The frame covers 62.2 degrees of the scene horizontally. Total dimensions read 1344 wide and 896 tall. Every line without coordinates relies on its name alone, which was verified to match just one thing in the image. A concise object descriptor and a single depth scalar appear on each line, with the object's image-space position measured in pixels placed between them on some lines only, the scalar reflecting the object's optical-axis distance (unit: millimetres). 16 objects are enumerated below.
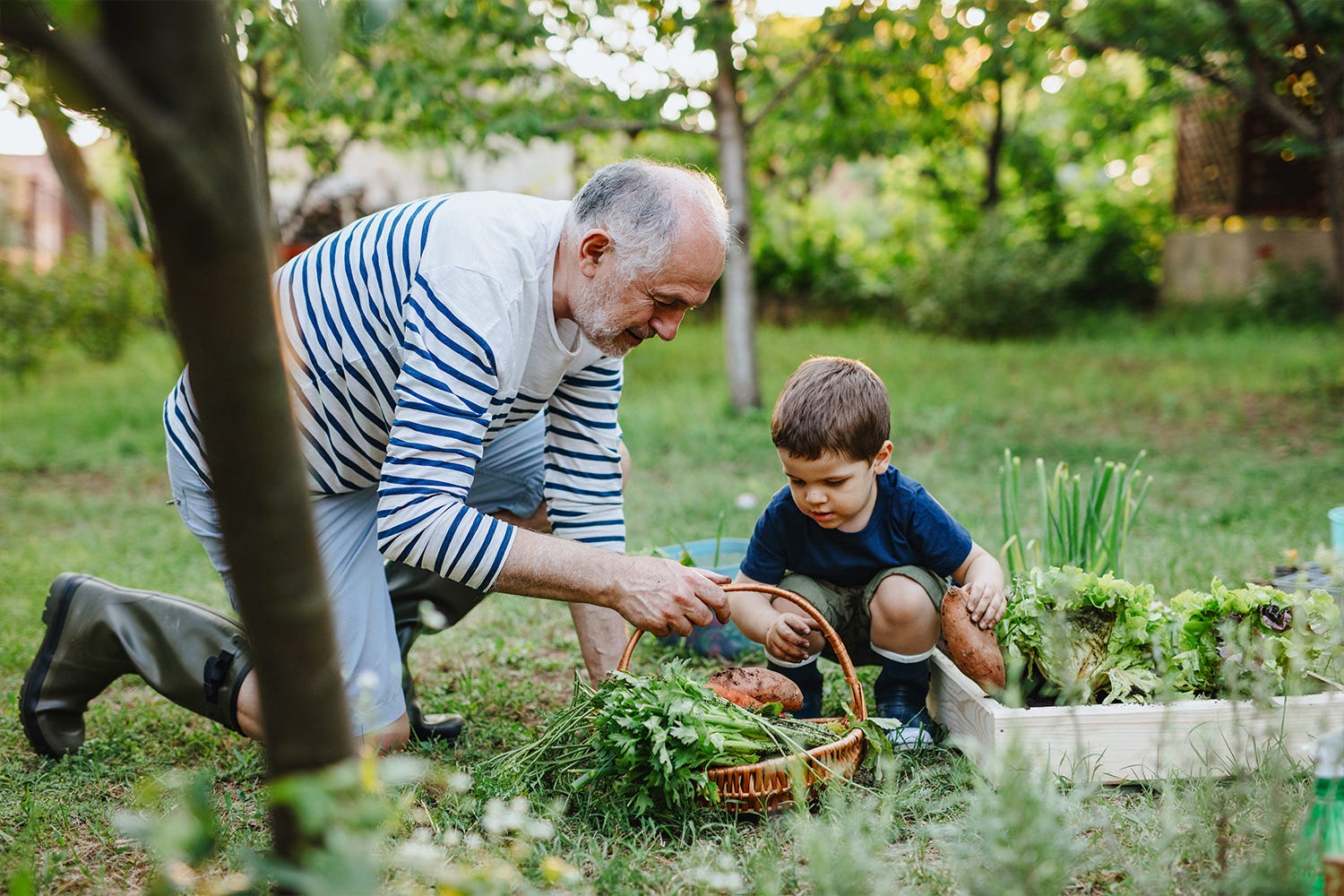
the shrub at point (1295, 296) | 11016
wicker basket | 2105
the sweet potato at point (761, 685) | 2383
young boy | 2545
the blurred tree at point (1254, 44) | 6344
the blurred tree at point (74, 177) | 10586
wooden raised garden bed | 2301
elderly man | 2236
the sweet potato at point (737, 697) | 2354
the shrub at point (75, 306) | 8969
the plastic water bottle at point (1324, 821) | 1637
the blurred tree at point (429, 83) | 6301
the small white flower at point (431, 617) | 1495
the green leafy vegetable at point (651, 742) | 2082
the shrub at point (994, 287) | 11609
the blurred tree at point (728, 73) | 6531
